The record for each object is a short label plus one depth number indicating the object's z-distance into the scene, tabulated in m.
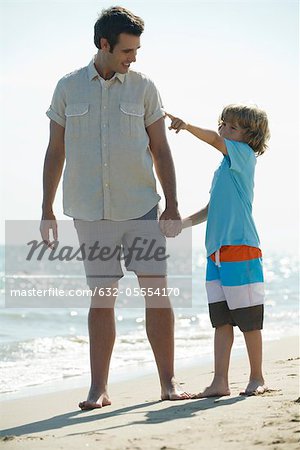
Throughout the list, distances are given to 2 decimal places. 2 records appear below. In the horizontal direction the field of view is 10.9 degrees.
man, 8.13
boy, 7.97
